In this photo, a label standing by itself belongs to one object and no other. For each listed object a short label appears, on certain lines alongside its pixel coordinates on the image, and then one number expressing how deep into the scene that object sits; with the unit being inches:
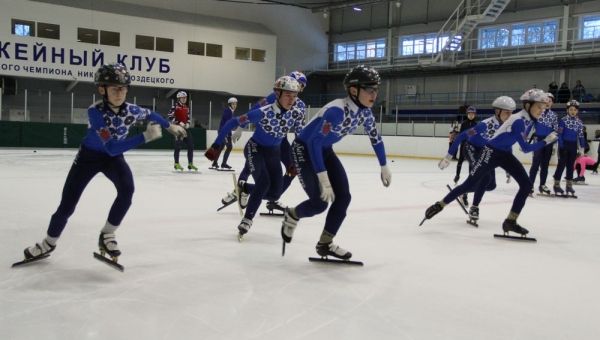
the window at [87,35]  1120.8
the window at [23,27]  1051.3
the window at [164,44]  1206.3
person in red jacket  512.7
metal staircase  1073.5
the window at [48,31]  1077.3
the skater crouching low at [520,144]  231.0
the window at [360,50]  1353.3
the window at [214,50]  1256.2
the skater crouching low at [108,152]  155.9
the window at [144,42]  1183.6
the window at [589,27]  1023.0
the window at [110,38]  1144.8
